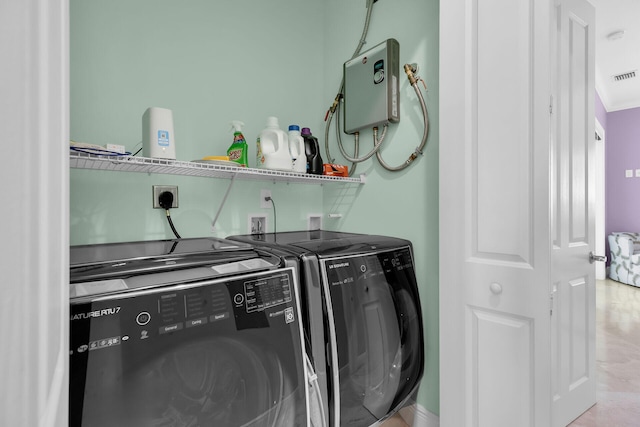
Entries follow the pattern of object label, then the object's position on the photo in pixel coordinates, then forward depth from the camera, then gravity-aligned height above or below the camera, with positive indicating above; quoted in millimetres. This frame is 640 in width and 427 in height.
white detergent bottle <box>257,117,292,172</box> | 1650 +373
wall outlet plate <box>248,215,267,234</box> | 1884 -82
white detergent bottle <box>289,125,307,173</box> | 1745 +375
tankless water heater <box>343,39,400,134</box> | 1729 +784
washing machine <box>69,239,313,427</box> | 705 -368
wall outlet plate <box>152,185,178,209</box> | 1532 +110
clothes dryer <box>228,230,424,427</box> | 1211 -510
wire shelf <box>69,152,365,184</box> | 1114 +212
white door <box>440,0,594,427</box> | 1154 -12
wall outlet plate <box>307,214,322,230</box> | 2188 -81
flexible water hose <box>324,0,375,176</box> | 1952 +797
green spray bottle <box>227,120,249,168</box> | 1576 +356
